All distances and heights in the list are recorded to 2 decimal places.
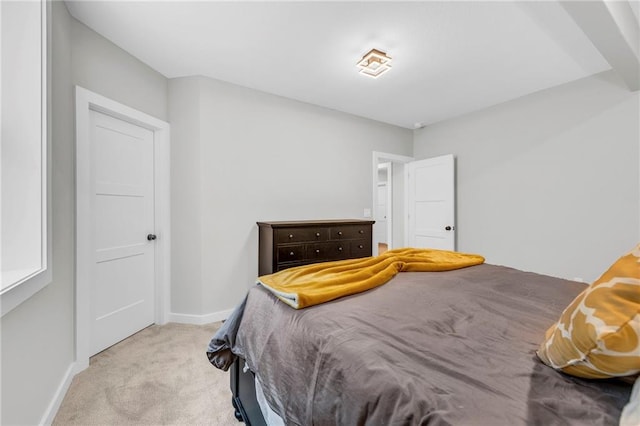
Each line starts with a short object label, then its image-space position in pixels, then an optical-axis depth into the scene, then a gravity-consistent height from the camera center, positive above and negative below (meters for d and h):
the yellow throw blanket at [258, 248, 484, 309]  1.28 -0.38
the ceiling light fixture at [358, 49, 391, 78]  2.26 +1.34
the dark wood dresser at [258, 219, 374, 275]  2.79 -0.34
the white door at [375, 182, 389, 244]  8.17 -0.06
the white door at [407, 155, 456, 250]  3.98 +0.15
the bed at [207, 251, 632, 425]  0.63 -0.45
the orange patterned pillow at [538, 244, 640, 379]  0.58 -0.27
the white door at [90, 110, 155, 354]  2.21 -0.17
